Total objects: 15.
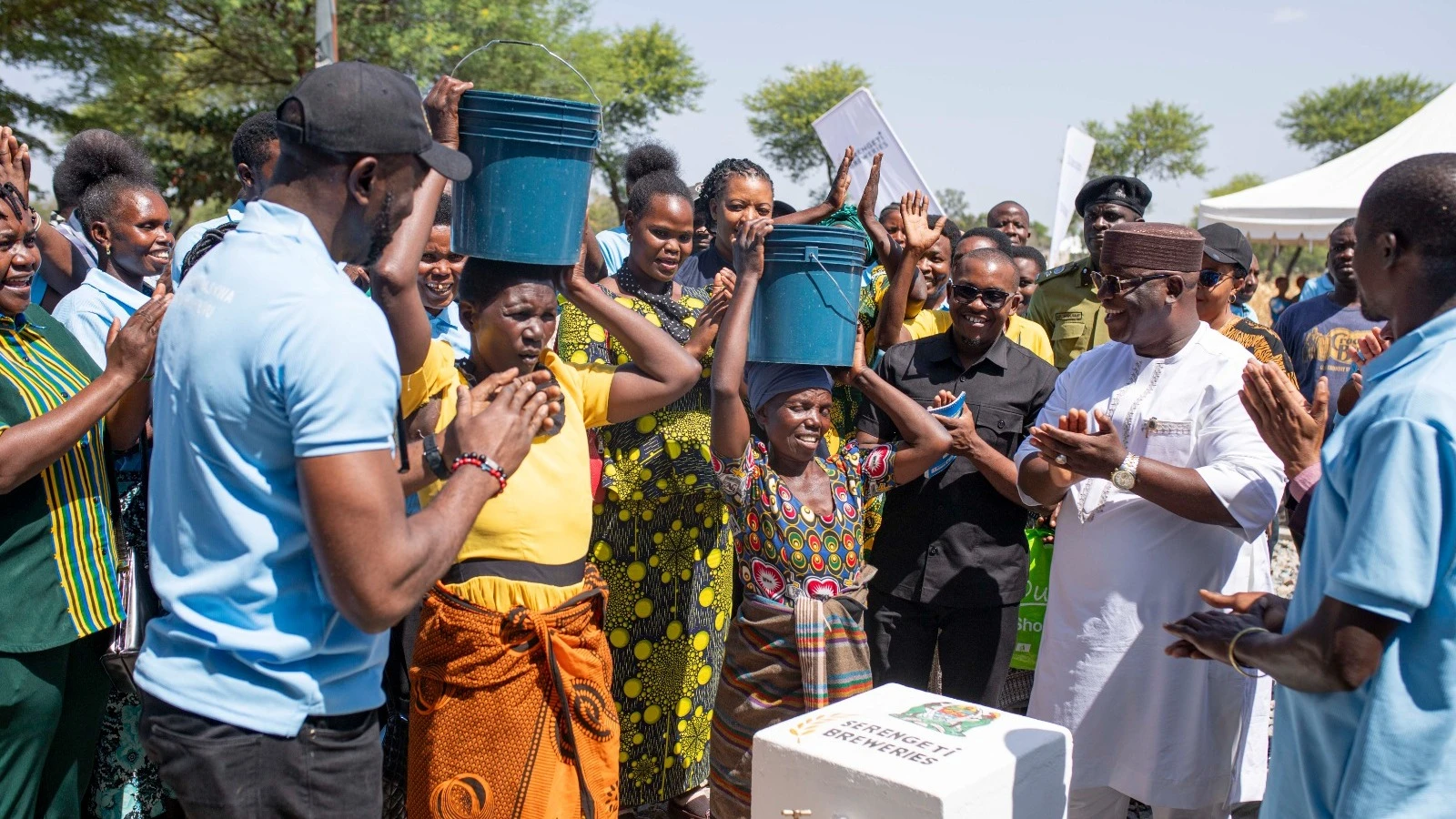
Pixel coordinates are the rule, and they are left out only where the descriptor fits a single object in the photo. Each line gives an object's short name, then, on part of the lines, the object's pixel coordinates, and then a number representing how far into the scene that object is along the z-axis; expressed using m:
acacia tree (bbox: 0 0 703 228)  18.64
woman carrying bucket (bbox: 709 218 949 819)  3.61
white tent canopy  13.14
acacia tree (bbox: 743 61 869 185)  43.38
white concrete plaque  2.52
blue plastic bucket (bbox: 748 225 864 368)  3.66
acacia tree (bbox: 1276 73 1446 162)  45.88
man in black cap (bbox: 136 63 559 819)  1.89
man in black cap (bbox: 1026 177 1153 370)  5.91
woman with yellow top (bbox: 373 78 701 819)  2.92
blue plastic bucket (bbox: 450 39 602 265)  3.04
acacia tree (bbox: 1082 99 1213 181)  47.72
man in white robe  3.36
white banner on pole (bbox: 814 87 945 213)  6.21
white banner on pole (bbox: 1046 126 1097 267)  8.83
